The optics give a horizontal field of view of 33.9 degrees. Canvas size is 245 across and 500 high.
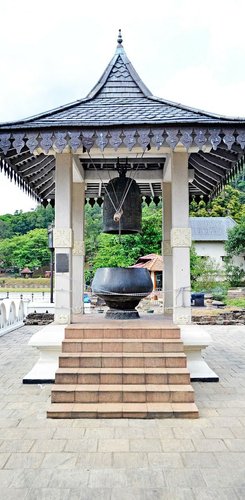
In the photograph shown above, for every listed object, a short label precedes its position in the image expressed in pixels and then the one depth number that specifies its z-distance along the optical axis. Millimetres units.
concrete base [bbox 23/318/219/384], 5141
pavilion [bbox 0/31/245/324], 4727
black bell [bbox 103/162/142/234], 6094
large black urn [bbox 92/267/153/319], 5578
